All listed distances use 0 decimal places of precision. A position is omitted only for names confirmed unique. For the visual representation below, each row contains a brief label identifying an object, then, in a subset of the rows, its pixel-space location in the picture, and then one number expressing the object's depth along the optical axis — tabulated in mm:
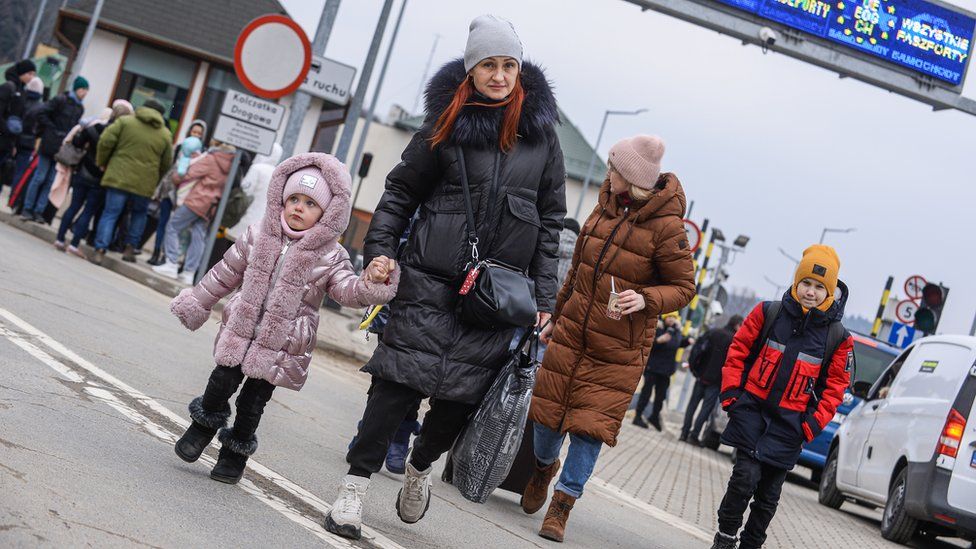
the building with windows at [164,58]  35812
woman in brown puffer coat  7406
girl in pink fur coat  5910
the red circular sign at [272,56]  13094
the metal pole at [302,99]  14680
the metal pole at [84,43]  33397
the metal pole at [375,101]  40125
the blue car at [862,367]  19609
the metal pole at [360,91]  16516
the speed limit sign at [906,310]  26547
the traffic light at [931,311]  24016
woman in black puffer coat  5594
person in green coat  16344
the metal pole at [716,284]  35591
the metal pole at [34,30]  57234
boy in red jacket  7574
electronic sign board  19125
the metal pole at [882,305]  34312
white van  11773
